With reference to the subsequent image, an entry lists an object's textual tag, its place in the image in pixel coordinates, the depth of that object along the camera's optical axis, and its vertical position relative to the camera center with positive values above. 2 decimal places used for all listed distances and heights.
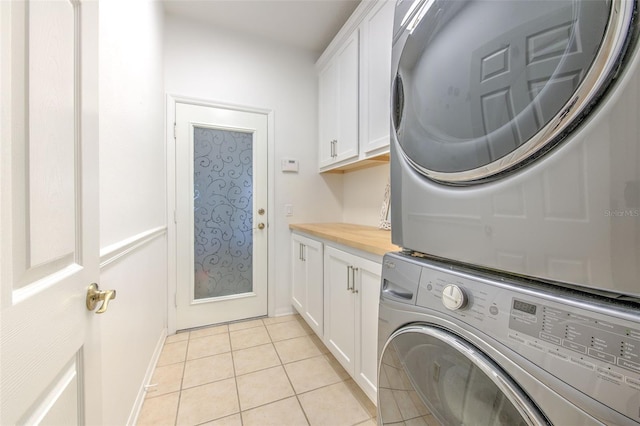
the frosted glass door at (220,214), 2.17 -0.04
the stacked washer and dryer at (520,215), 0.35 -0.01
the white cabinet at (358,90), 1.56 +0.90
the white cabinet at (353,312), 1.22 -0.58
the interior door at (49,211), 0.38 -0.01
